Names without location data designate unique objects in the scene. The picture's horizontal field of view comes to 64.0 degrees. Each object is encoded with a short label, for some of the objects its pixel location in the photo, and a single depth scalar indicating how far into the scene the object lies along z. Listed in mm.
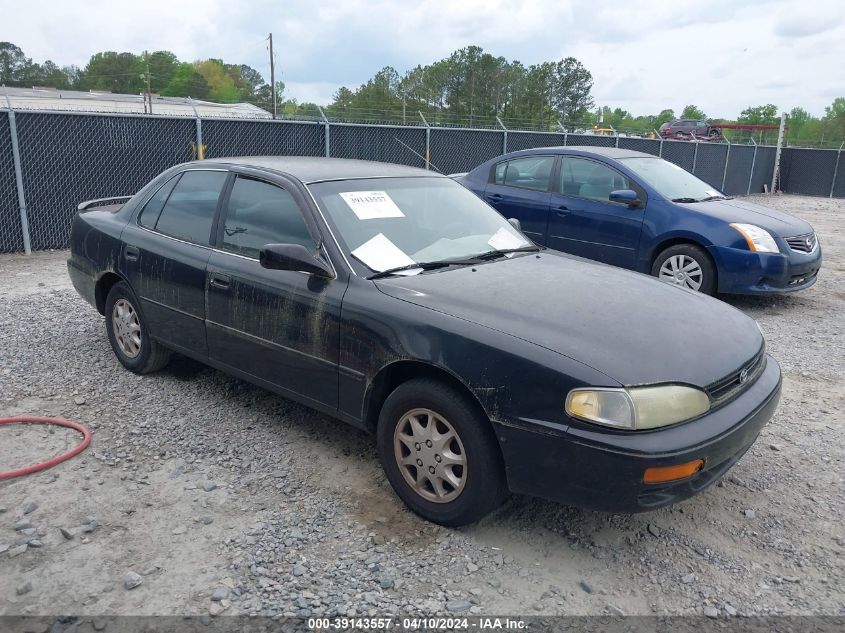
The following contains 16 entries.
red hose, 3514
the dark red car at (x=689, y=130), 34625
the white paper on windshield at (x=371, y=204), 3730
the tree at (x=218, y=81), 78500
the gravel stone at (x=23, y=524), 3059
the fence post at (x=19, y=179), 9008
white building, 33344
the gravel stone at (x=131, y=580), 2684
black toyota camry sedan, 2662
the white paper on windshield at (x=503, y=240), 4055
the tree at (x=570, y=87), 64125
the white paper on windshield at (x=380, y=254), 3461
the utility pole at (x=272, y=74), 48669
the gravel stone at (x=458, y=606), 2596
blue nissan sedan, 6898
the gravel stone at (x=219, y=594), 2627
